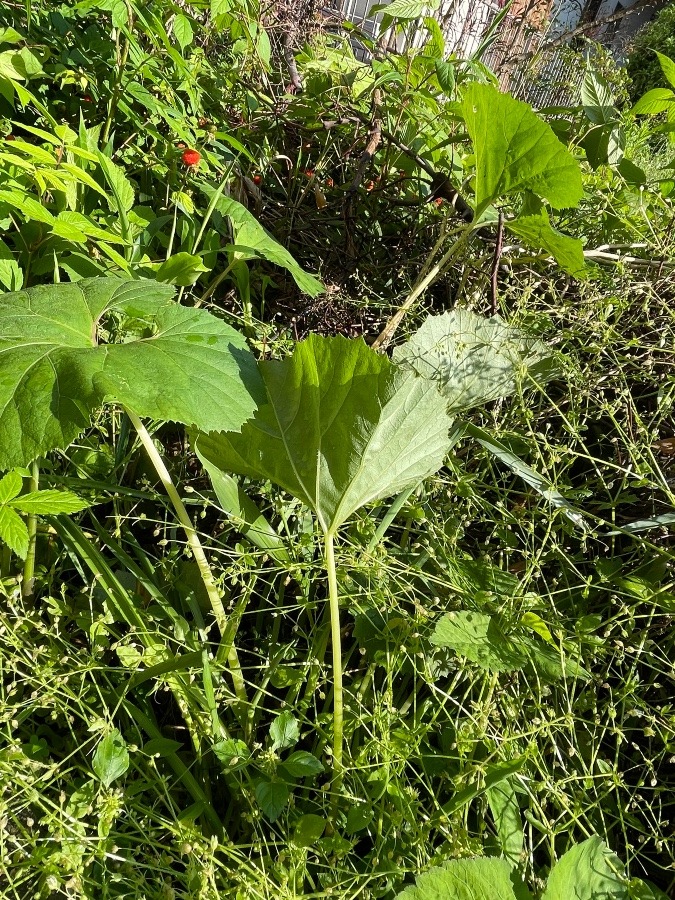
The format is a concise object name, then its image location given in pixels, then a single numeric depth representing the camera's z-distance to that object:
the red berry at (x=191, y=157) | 1.41
